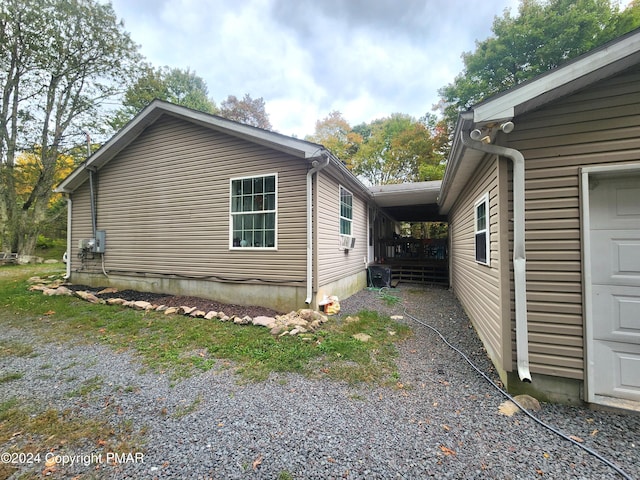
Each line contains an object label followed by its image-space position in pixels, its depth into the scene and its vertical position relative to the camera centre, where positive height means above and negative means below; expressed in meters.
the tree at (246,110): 25.56 +13.48
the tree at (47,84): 13.30 +9.21
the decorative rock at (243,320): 4.75 -1.41
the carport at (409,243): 8.52 +0.07
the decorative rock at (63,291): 7.01 -1.30
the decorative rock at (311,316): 4.71 -1.32
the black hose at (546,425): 1.69 -1.47
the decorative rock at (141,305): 5.76 -1.37
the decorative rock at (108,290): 7.27 -1.34
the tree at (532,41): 13.42 +11.63
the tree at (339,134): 22.66 +9.87
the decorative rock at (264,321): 4.54 -1.39
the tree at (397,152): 19.45 +7.38
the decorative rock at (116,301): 6.15 -1.37
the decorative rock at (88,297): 6.39 -1.34
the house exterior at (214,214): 5.36 +0.76
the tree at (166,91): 18.02 +12.91
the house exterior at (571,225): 2.30 +0.19
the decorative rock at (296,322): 4.38 -1.35
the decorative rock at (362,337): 4.02 -1.47
